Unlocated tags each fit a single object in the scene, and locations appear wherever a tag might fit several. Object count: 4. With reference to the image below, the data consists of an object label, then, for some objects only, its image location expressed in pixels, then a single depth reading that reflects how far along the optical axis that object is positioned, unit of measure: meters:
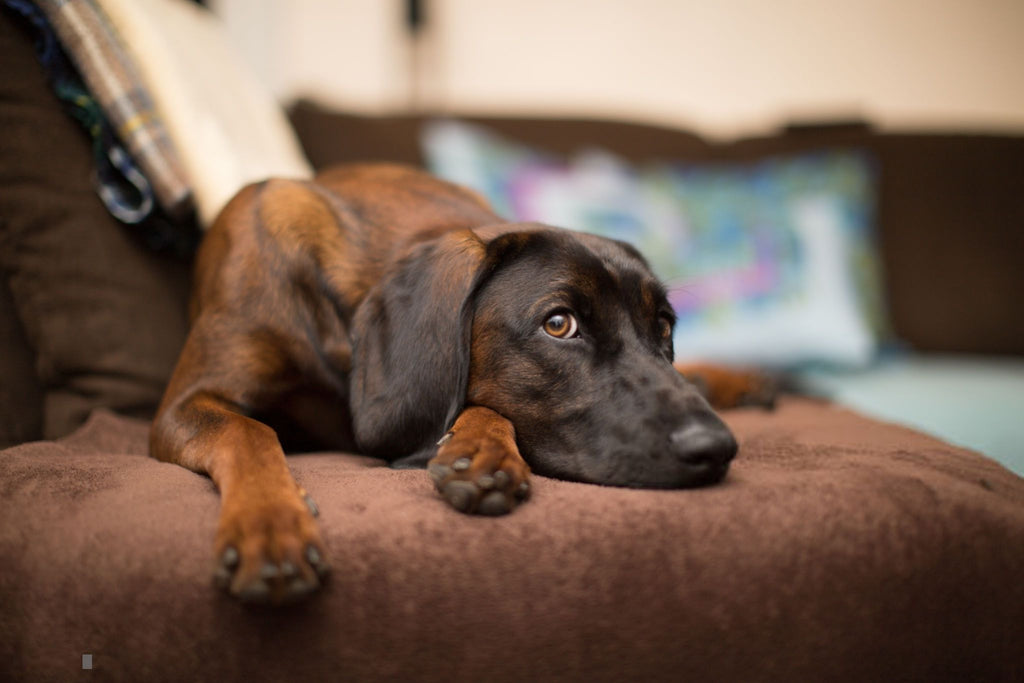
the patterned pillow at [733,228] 1.13
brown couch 0.46
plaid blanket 0.76
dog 0.55
